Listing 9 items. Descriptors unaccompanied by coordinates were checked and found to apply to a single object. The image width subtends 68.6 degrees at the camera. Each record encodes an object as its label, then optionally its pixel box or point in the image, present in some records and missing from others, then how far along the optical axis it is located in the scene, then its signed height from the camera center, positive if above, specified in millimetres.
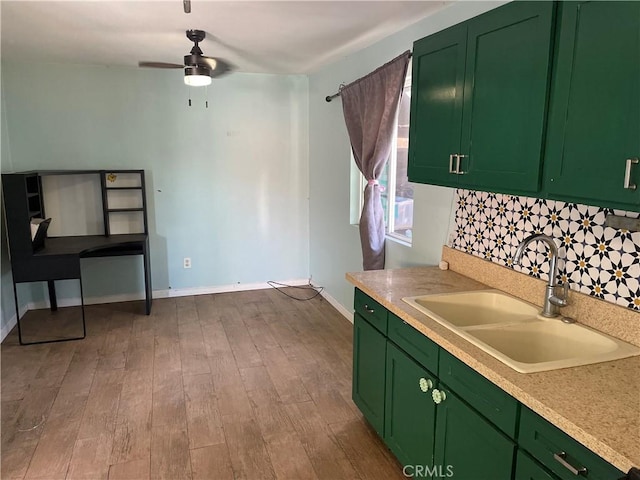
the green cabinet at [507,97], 1618 +275
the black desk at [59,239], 3641 -652
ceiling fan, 3197 +738
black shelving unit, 4512 -213
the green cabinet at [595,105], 1313 +197
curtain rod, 4060 +650
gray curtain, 3139 +278
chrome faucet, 1857 -497
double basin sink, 1582 -633
